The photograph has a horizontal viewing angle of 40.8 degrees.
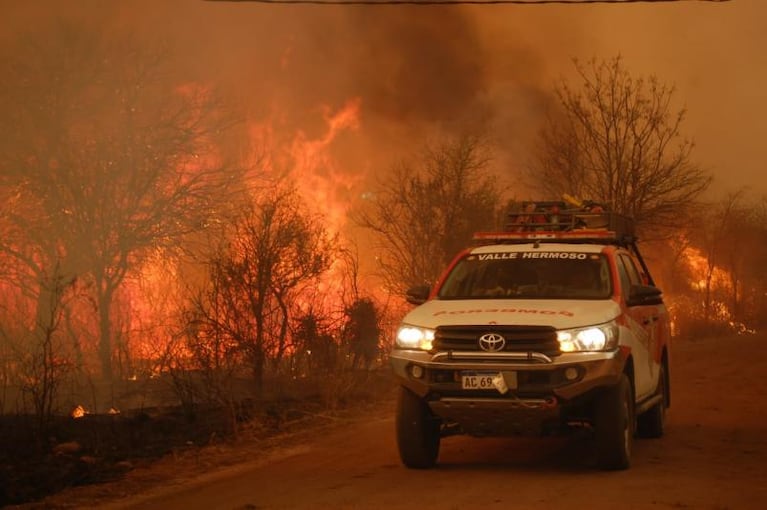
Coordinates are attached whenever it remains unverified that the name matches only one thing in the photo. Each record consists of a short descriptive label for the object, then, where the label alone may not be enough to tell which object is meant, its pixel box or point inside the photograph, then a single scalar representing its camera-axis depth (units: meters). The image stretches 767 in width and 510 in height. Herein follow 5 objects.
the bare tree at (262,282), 16.05
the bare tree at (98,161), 22.14
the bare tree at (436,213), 25.05
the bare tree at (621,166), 24.84
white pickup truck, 8.18
